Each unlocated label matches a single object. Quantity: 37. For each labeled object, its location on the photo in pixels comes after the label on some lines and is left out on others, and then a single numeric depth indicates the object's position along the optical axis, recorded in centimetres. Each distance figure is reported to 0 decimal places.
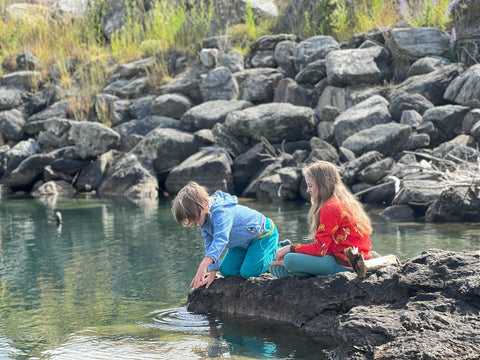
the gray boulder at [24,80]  2089
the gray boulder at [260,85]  1694
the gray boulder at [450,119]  1278
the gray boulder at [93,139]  1667
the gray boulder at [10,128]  1891
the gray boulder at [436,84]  1396
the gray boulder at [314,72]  1650
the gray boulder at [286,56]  1769
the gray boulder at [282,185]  1309
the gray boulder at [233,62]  1841
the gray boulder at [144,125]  1723
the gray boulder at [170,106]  1767
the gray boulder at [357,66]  1537
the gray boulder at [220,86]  1778
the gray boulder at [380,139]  1259
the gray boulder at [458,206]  972
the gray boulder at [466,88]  1307
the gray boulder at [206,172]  1448
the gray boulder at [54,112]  1920
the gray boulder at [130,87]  1938
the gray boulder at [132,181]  1528
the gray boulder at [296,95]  1625
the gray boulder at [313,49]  1700
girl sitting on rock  483
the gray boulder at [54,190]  1591
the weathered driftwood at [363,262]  462
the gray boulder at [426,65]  1497
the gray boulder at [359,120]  1365
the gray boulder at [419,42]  1569
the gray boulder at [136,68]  2019
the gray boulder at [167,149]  1580
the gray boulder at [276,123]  1482
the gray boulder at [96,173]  1642
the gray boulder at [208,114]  1639
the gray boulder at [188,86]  1850
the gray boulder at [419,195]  1061
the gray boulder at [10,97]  2006
